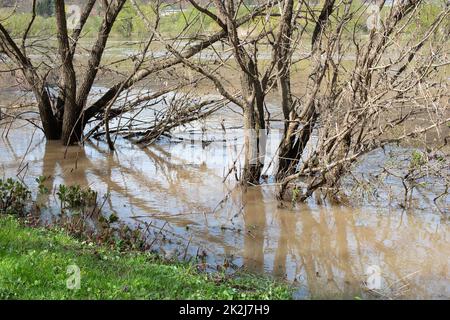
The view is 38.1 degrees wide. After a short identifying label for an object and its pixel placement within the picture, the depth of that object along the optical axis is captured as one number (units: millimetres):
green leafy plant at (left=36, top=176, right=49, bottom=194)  9062
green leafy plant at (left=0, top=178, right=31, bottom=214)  8273
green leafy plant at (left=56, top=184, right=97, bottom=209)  8680
